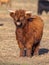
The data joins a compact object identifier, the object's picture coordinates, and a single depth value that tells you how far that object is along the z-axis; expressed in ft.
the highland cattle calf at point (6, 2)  115.22
